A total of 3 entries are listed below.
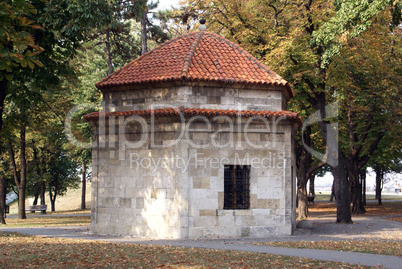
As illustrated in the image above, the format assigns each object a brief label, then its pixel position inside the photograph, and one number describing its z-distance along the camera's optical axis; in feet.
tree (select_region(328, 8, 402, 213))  72.43
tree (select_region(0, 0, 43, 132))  27.66
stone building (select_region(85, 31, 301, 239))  50.62
